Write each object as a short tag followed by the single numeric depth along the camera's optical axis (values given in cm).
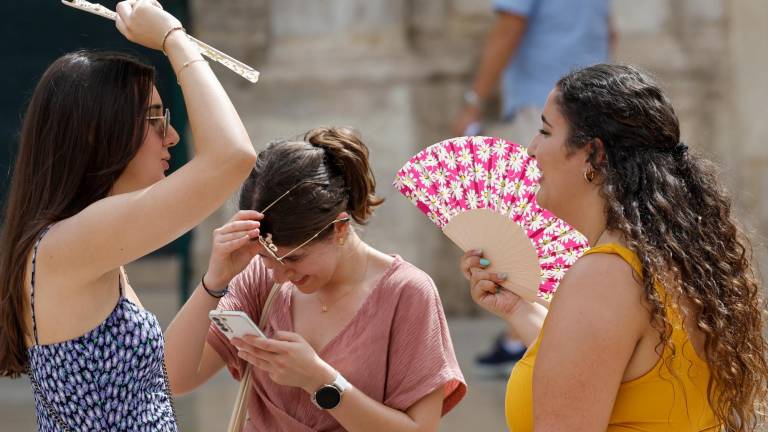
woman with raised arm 514
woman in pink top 609
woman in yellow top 495
